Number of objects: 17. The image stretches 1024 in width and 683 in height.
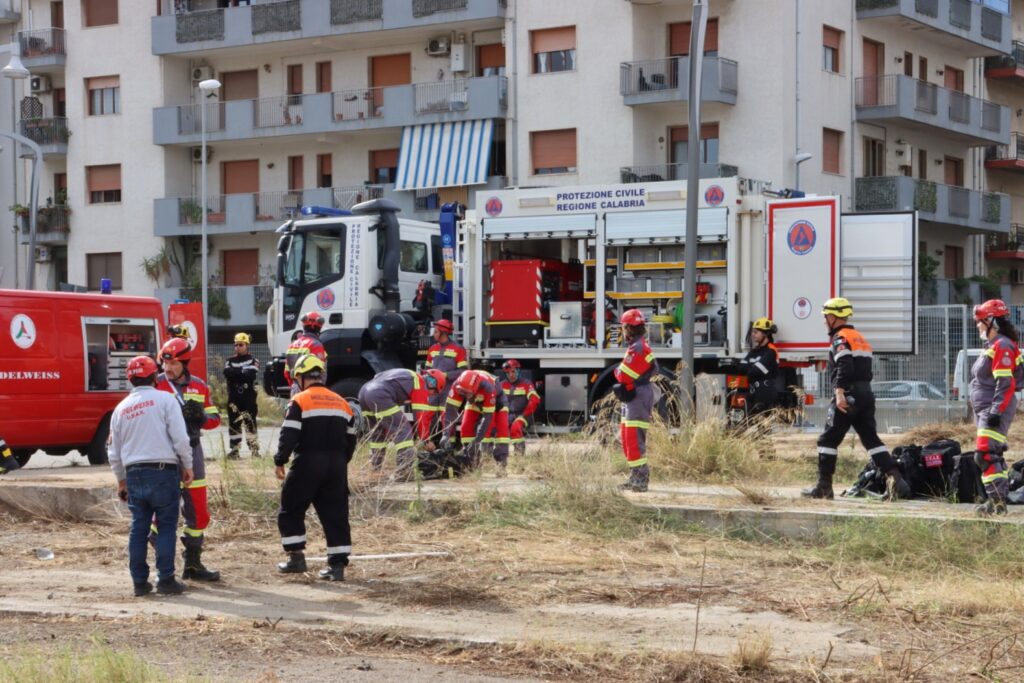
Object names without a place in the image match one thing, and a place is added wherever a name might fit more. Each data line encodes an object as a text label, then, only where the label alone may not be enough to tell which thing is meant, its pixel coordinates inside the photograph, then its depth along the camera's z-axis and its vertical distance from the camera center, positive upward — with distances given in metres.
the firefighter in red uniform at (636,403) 12.81 -0.84
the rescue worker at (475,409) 14.93 -1.02
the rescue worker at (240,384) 18.05 -0.90
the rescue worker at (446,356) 17.78 -0.57
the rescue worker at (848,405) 12.15 -0.81
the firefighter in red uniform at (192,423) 10.05 -0.84
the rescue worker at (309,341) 14.91 -0.33
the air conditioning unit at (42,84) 46.50 +7.13
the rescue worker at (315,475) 9.95 -1.11
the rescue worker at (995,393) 11.16 -0.68
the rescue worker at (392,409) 13.27 -0.92
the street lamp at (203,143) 33.38 +4.13
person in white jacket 9.52 -0.98
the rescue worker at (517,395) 19.05 -1.11
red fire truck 16.75 -0.63
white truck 18.09 +0.37
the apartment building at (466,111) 36.31 +5.24
